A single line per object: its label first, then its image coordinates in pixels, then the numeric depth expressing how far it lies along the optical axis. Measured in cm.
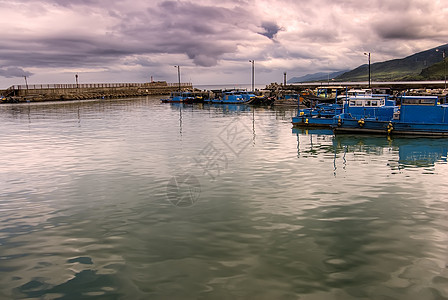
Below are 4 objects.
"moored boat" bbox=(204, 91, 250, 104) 10415
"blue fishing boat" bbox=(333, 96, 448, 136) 3592
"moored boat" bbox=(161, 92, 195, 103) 11850
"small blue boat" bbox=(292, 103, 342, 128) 4550
